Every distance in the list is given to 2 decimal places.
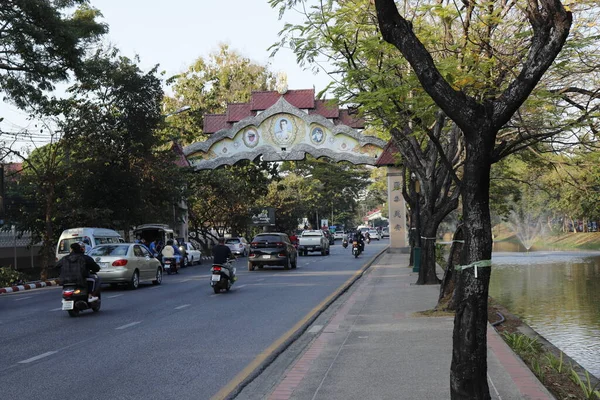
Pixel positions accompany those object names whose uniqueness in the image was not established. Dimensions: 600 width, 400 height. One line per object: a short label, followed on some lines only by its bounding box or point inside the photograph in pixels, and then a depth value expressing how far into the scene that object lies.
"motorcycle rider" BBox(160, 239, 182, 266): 32.03
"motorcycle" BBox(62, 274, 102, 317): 15.02
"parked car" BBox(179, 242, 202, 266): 38.97
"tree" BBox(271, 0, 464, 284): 12.56
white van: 28.20
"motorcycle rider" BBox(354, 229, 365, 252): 43.34
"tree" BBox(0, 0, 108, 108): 22.92
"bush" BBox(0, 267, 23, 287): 26.20
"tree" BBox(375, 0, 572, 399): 6.28
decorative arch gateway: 44.88
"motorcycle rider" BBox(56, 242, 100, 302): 15.15
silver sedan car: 22.16
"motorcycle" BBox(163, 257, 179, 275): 32.06
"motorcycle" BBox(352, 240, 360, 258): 42.94
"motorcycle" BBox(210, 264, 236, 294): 20.36
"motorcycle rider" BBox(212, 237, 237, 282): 20.33
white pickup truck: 50.06
